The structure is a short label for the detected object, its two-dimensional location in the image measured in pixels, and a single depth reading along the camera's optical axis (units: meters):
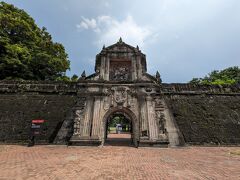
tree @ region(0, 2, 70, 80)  17.88
